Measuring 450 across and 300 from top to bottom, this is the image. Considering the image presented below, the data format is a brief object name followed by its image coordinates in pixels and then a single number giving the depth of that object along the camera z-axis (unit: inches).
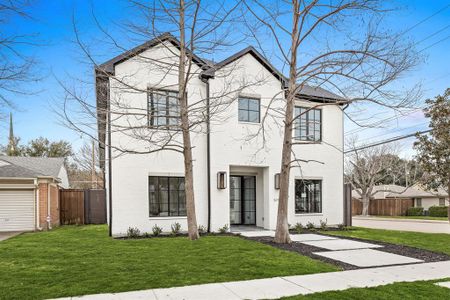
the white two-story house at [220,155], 466.9
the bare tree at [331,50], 366.6
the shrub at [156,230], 466.6
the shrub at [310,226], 556.1
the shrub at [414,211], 1349.7
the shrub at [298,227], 521.3
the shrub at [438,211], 1227.5
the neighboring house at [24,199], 626.5
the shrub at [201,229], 496.0
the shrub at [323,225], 563.5
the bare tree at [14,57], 261.0
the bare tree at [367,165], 1288.1
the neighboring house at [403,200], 1386.6
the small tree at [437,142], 667.4
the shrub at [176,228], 476.4
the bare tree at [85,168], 1289.4
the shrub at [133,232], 453.4
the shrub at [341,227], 580.9
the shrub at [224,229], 500.4
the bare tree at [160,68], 385.4
